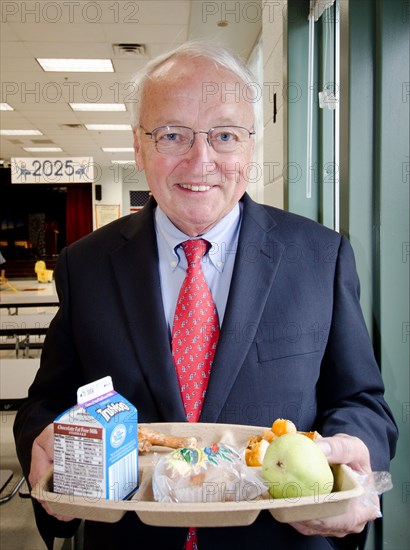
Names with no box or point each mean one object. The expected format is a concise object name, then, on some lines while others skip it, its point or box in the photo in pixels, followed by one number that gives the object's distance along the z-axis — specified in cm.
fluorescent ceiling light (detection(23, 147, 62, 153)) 1445
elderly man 121
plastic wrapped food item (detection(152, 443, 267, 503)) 87
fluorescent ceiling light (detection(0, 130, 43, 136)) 1208
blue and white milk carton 87
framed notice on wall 1841
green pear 85
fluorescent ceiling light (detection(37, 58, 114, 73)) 711
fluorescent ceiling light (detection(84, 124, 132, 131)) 1145
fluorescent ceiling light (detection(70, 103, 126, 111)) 966
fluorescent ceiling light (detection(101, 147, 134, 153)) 1435
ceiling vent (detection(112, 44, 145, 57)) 653
